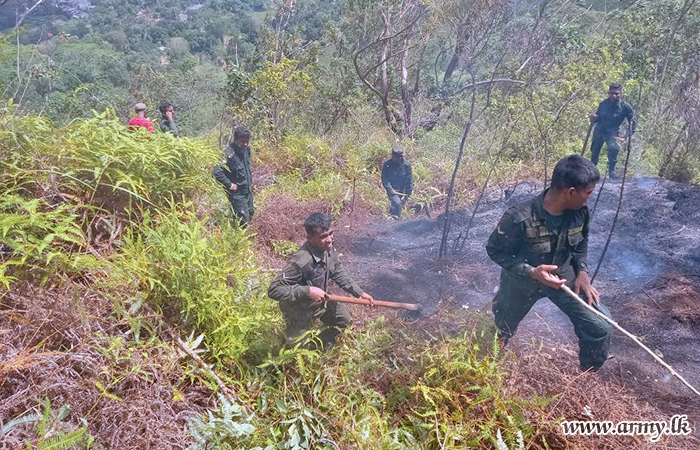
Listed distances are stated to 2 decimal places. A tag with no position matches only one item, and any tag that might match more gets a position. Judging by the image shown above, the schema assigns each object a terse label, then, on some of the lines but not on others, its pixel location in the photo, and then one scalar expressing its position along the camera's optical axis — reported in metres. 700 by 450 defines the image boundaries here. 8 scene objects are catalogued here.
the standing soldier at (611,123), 6.52
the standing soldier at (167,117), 6.62
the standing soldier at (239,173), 5.20
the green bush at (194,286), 3.09
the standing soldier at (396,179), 7.39
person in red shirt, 5.79
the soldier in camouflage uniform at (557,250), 2.81
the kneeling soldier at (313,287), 3.00
